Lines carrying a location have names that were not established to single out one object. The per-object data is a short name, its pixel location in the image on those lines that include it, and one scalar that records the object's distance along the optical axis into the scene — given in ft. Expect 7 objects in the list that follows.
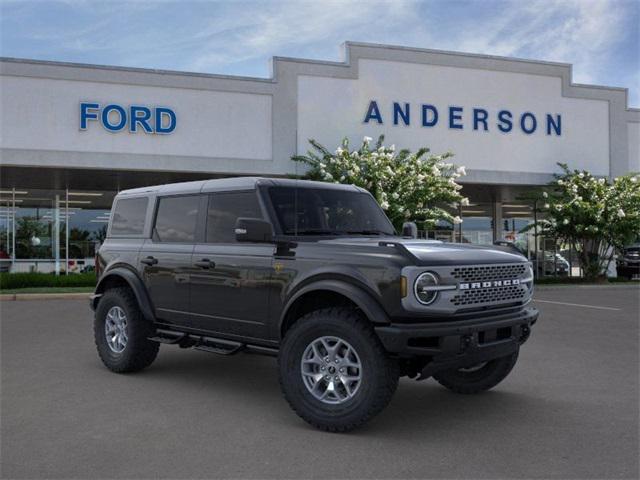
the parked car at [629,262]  91.91
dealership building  64.18
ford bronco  15.90
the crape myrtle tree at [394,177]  64.75
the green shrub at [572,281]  79.00
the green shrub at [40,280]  62.23
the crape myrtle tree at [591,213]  76.23
